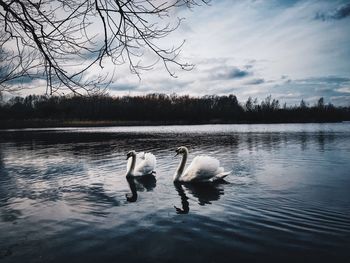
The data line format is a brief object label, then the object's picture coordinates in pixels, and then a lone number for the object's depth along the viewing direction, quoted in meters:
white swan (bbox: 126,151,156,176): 14.52
